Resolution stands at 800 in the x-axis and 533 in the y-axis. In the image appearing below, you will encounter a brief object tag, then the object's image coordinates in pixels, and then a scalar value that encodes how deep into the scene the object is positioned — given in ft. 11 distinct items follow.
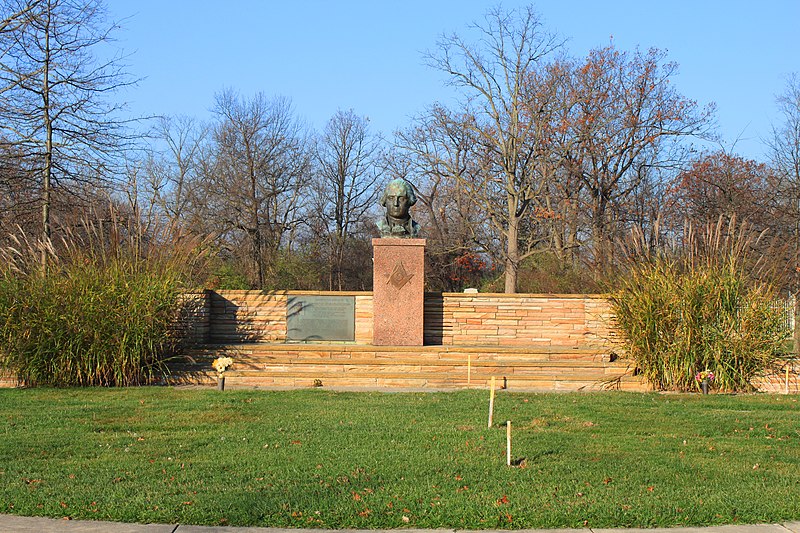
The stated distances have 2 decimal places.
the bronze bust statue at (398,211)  55.57
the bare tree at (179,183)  138.51
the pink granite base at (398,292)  53.72
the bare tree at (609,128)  107.45
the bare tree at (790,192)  78.46
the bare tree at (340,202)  137.39
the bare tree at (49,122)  59.57
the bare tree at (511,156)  110.01
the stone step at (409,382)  44.42
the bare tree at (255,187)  122.31
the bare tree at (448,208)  118.62
